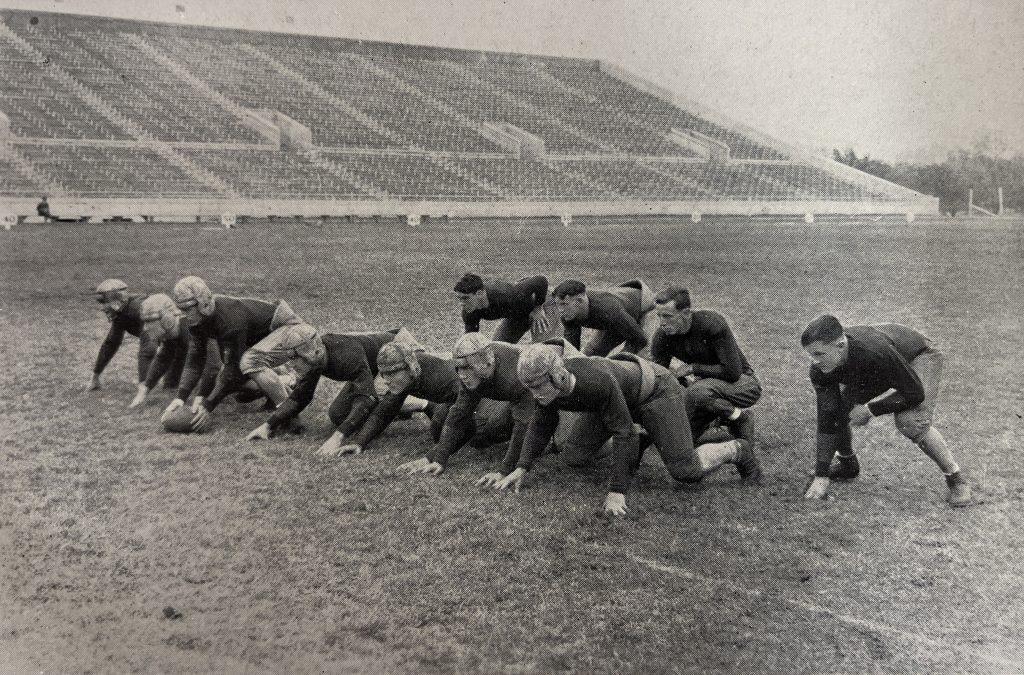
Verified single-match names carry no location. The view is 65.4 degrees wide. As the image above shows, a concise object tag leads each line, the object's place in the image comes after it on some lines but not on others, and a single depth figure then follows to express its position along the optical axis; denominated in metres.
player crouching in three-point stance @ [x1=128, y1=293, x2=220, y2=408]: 7.44
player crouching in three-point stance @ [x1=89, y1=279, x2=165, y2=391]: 7.97
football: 6.90
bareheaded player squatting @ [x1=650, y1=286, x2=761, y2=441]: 5.83
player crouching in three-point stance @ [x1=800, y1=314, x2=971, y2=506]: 4.96
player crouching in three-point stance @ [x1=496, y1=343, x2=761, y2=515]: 4.82
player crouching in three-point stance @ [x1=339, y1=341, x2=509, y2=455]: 6.01
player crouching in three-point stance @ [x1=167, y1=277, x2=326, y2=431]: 6.84
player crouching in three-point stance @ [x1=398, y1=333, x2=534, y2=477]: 5.39
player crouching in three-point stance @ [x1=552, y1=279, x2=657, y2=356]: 6.23
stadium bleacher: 31.48
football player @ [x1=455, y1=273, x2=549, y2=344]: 6.71
